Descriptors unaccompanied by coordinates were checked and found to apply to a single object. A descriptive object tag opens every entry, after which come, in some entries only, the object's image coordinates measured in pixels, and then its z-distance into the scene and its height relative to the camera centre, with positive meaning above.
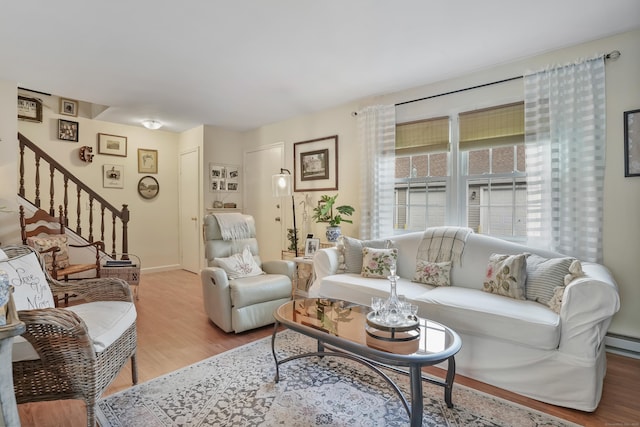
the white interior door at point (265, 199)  5.16 +0.15
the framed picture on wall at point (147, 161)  5.51 +0.79
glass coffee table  1.54 -0.69
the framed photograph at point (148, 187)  5.54 +0.36
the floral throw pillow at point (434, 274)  2.86 -0.57
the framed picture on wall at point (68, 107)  4.76 +1.45
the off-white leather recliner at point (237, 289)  2.96 -0.73
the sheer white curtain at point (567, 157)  2.60 +0.39
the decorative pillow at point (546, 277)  2.29 -0.49
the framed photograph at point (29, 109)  4.43 +1.34
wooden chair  3.46 -0.34
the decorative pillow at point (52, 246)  3.48 -0.39
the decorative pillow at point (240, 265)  3.25 -0.56
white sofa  1.88 -0.78
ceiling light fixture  4.88 +1.23
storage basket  3.88 -0.73
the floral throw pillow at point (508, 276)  2.41 -0.51
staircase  3.88 +0.16
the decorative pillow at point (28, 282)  1.76 -0.40
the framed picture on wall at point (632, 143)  2.47 +0.46
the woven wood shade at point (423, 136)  3.47 +0.76
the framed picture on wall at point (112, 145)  5.11 +0.99
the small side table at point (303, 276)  3.83 -0.82
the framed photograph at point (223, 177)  5.42 +0.50
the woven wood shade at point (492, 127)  3.01 +0.74
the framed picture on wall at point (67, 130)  4.75 +1.12
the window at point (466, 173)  3.10 +0.34
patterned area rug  1.78 -1.11
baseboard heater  2.49 -1.05
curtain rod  2.56 +1.14
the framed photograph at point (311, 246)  4.10 -0.47
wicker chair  1.51 -0.72
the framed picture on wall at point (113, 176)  5.16 +0.51
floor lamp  4.11 +0.28
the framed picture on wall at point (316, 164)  4.38 +0.58
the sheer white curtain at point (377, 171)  3.76 +0.41
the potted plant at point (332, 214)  3.91 -0.08
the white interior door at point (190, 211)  5.47 -0.05
